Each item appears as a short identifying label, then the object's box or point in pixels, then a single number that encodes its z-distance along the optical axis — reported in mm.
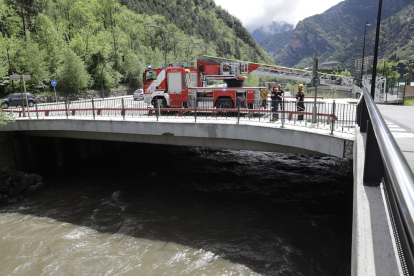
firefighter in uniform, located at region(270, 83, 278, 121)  12042
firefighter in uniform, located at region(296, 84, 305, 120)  12184
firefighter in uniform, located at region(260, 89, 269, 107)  16078
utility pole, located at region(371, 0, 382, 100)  16953
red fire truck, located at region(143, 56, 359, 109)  16422
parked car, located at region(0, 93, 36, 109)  28700
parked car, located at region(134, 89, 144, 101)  39281
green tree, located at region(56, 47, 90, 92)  42688
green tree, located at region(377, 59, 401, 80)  48644
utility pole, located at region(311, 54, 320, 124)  10984
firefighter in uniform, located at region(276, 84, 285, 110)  14857
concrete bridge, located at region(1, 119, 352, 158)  9875
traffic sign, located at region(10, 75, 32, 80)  15322
